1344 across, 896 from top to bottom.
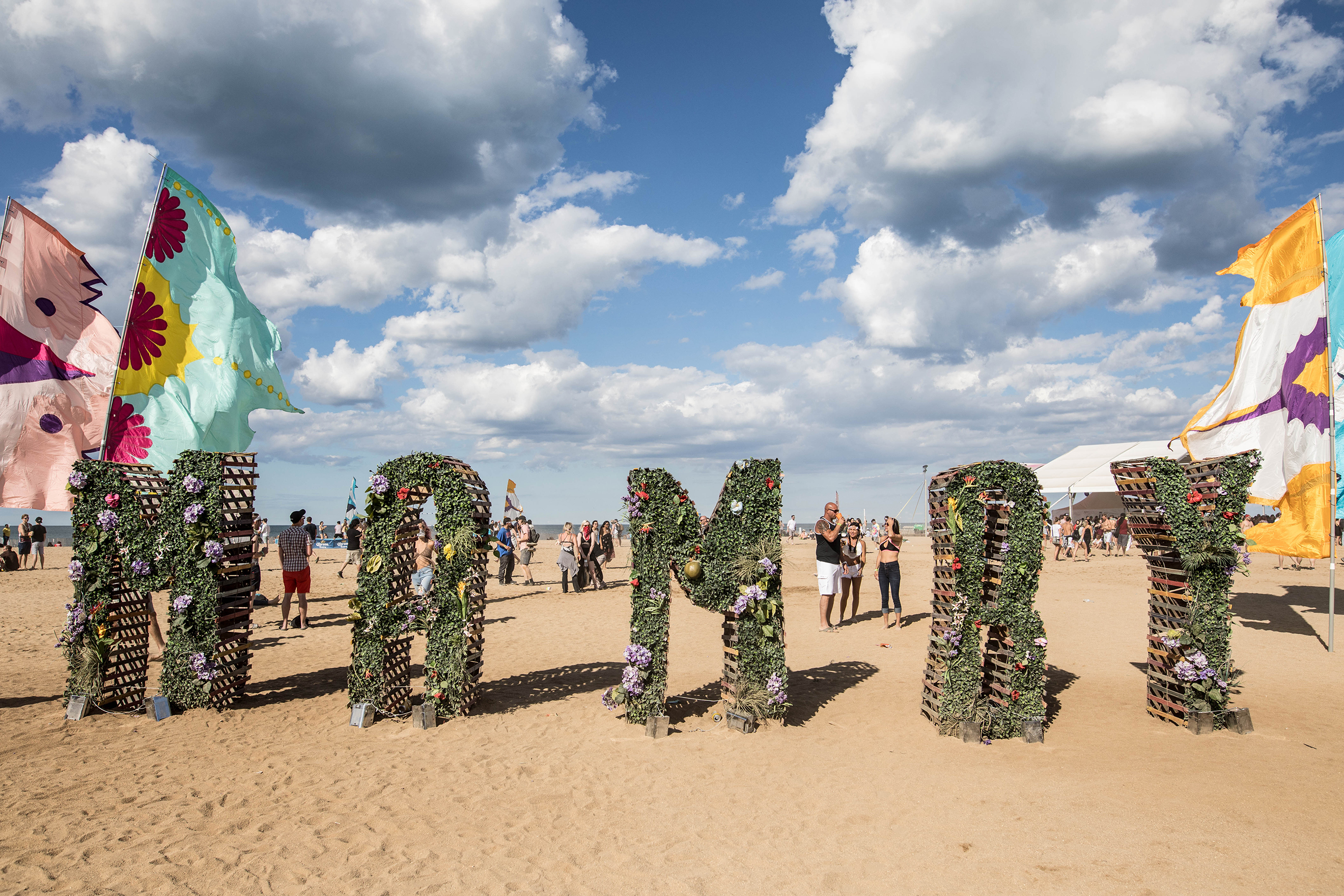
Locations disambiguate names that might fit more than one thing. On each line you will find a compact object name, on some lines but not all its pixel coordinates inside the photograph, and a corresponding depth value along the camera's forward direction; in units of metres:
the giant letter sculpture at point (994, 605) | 7.16
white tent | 34.56
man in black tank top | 11.92
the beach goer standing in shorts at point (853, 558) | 13.05
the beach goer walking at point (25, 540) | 23.22
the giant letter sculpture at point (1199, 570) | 7.17
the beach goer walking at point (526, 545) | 21.05
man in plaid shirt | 12.20
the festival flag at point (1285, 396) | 11.05
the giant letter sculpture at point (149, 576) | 7.80
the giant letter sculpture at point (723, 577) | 7.64
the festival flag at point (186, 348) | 9.27
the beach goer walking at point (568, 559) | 19.03
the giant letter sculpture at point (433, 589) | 7.70
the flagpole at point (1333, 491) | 10.69
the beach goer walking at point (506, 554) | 19.34
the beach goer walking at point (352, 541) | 21.02
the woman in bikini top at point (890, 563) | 12.50
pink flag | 8.51
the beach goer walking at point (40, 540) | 22.94
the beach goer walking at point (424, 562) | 11.60
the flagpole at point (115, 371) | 8.71
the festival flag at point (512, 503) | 28.95
